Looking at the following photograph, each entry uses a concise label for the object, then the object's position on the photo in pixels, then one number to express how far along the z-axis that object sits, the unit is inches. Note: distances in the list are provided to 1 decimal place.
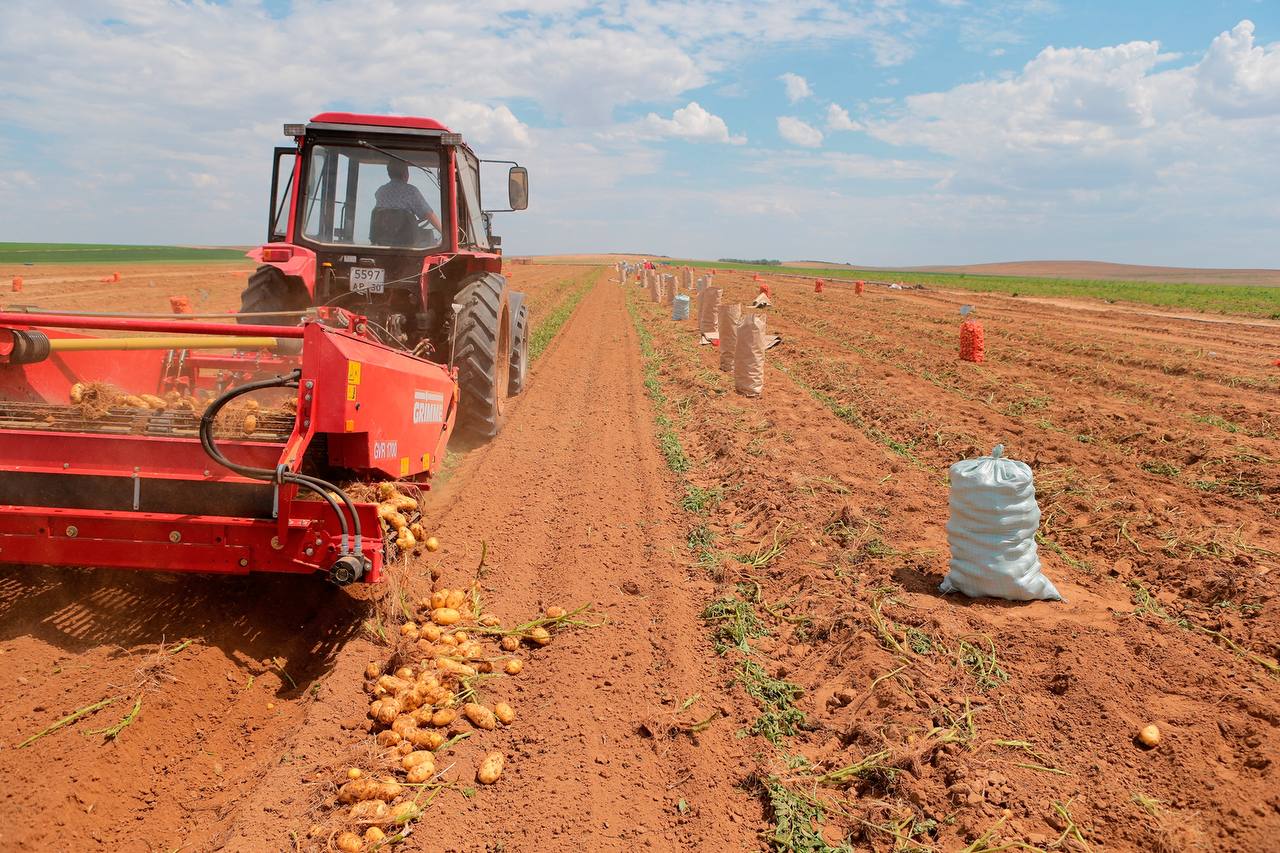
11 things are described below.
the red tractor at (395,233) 254.5
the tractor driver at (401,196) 263.3
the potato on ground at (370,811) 103.7
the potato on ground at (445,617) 152.0
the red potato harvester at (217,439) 128.6
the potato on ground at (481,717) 128.1
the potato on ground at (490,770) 115.5
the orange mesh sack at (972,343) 505.0
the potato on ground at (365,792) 106.7
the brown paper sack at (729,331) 458.9
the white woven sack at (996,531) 165.5
